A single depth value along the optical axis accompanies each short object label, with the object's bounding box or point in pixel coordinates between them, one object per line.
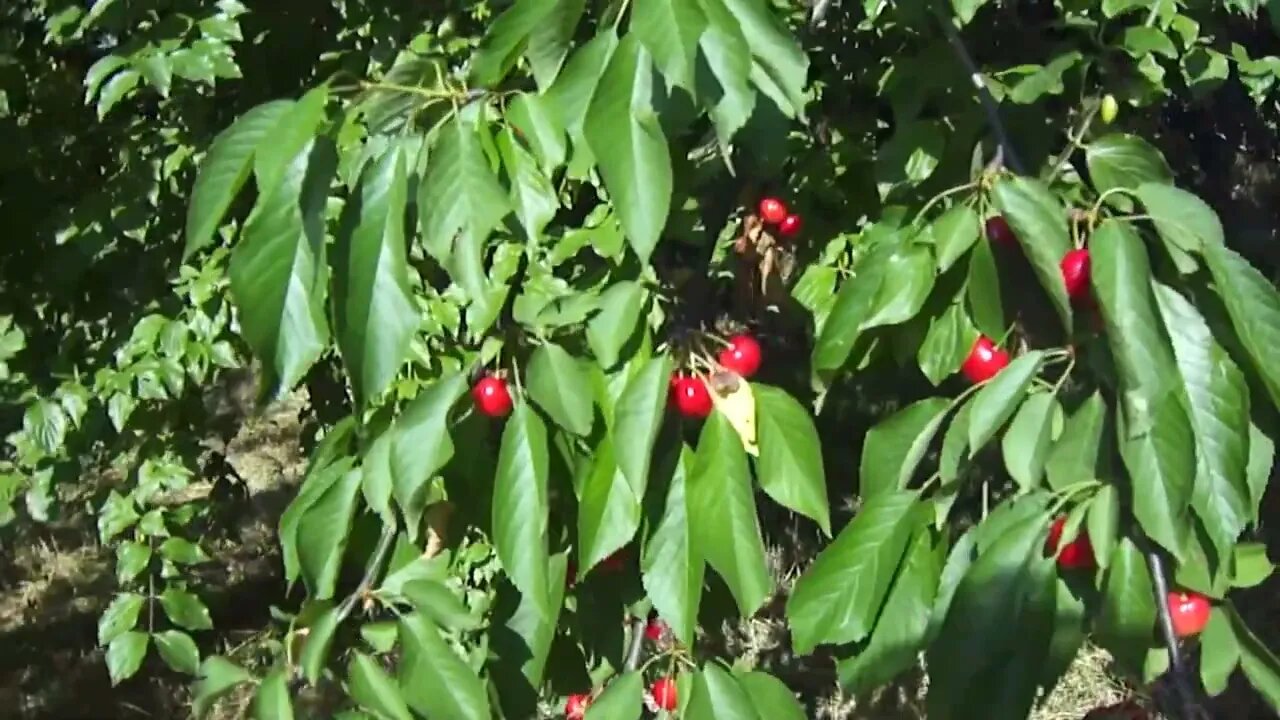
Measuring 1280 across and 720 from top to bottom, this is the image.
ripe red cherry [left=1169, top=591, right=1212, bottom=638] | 1.23
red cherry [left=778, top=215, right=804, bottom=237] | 1.98
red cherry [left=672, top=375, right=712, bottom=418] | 1.25
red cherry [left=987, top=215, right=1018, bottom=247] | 1.30
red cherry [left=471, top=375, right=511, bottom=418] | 1.28
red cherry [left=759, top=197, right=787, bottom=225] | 1.96
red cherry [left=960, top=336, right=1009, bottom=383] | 1.30
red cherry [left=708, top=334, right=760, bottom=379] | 1.35
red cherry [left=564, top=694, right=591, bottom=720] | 1.67
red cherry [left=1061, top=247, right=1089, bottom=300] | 1.17
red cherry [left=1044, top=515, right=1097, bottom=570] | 1.17
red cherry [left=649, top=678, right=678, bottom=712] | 1.35
